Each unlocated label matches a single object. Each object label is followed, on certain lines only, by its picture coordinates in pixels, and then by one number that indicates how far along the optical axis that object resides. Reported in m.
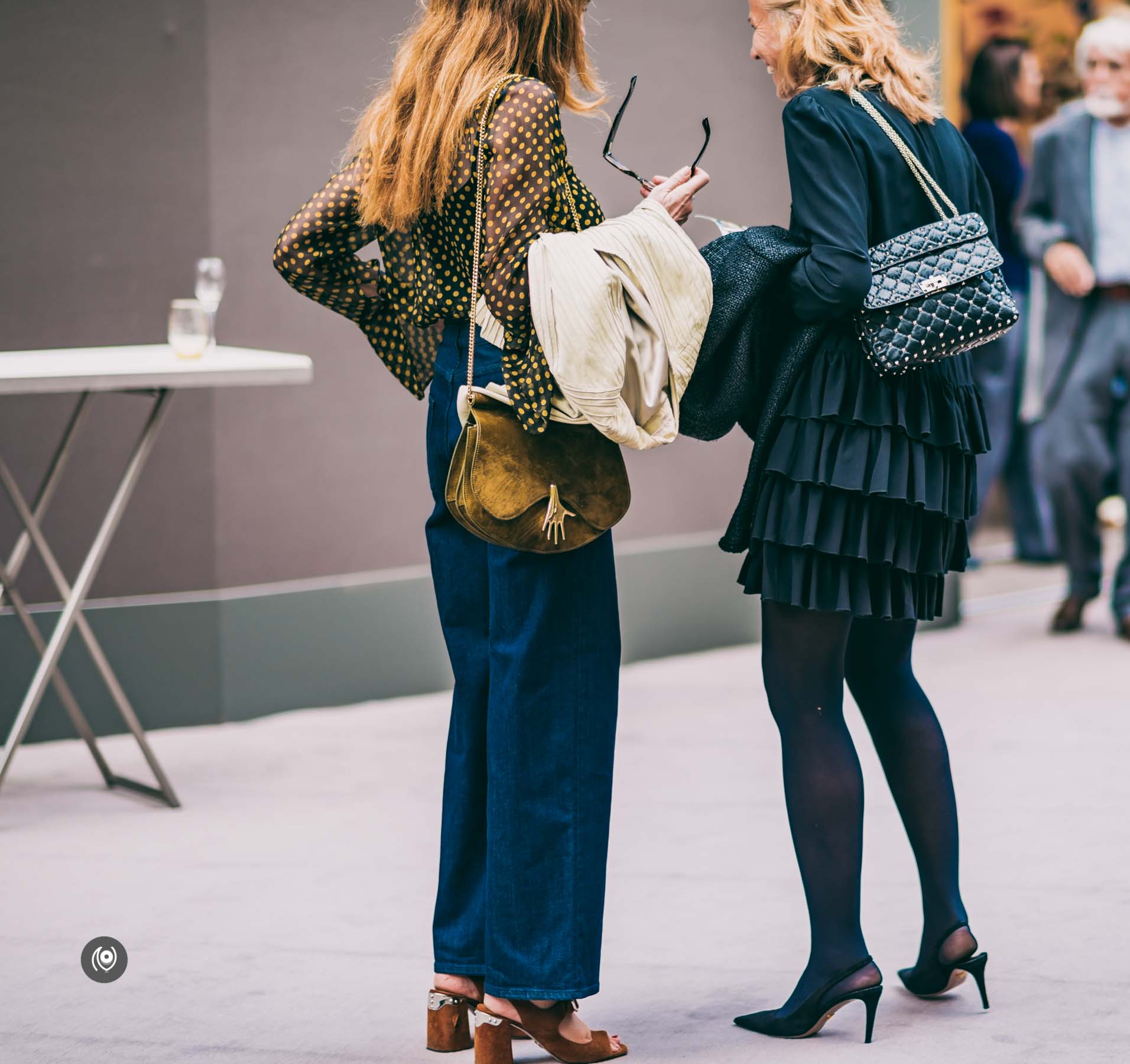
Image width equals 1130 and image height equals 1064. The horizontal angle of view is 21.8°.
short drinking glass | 7.84
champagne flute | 8.18
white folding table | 7.44
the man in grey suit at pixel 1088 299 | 12.07
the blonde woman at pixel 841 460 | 5.15
